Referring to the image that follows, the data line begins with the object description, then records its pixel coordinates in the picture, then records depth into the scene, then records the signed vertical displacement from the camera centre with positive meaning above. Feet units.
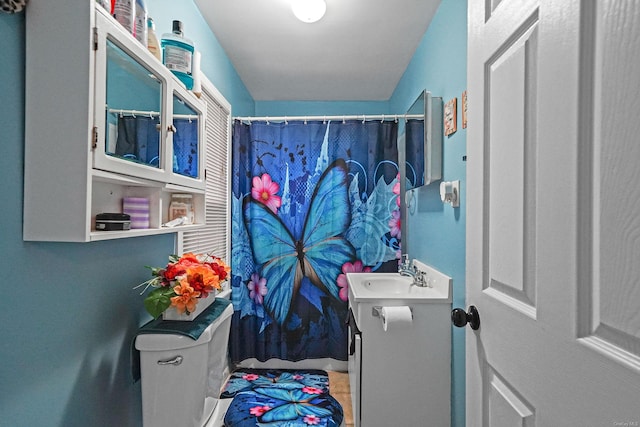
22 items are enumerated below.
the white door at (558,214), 1.67 +0.04
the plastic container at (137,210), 3.99 +0.05
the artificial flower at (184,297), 4.43 -1.03
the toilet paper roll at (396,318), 5.86 -1.65
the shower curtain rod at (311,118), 9.00 +2.50
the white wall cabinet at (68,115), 3.02 +0.85
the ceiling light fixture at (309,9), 6.59 +3.91
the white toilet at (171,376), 4.39 -2.03
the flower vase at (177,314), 4.77 -1.34
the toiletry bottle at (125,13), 3.50 +2.00
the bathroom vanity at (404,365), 6.21 -2.57
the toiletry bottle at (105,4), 3.22 +1.93
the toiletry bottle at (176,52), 4.54 +2.10
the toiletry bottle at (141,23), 3.81 +2.07
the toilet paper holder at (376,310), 6.21 -1.62
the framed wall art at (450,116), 6.14 +1.81
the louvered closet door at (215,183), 7.39 +0.77
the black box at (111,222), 3.40 -0.08
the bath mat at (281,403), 6.12 -3.52
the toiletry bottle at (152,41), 4.10 +2.01
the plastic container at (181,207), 5.03 +0.12
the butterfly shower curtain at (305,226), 8.94 -0.24
